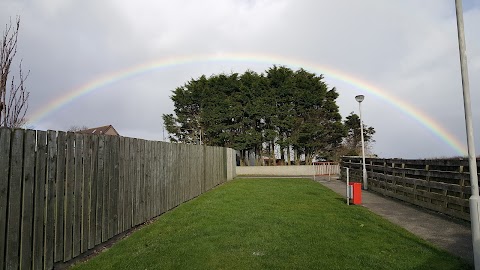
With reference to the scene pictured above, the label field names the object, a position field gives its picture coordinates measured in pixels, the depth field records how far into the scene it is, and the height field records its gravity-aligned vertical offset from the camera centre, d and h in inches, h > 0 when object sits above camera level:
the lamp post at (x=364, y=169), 622.8 -17.0
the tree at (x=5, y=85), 220.4 +53.2
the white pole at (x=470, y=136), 179.3 +12.2
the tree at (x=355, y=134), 1533.5 +124.0
